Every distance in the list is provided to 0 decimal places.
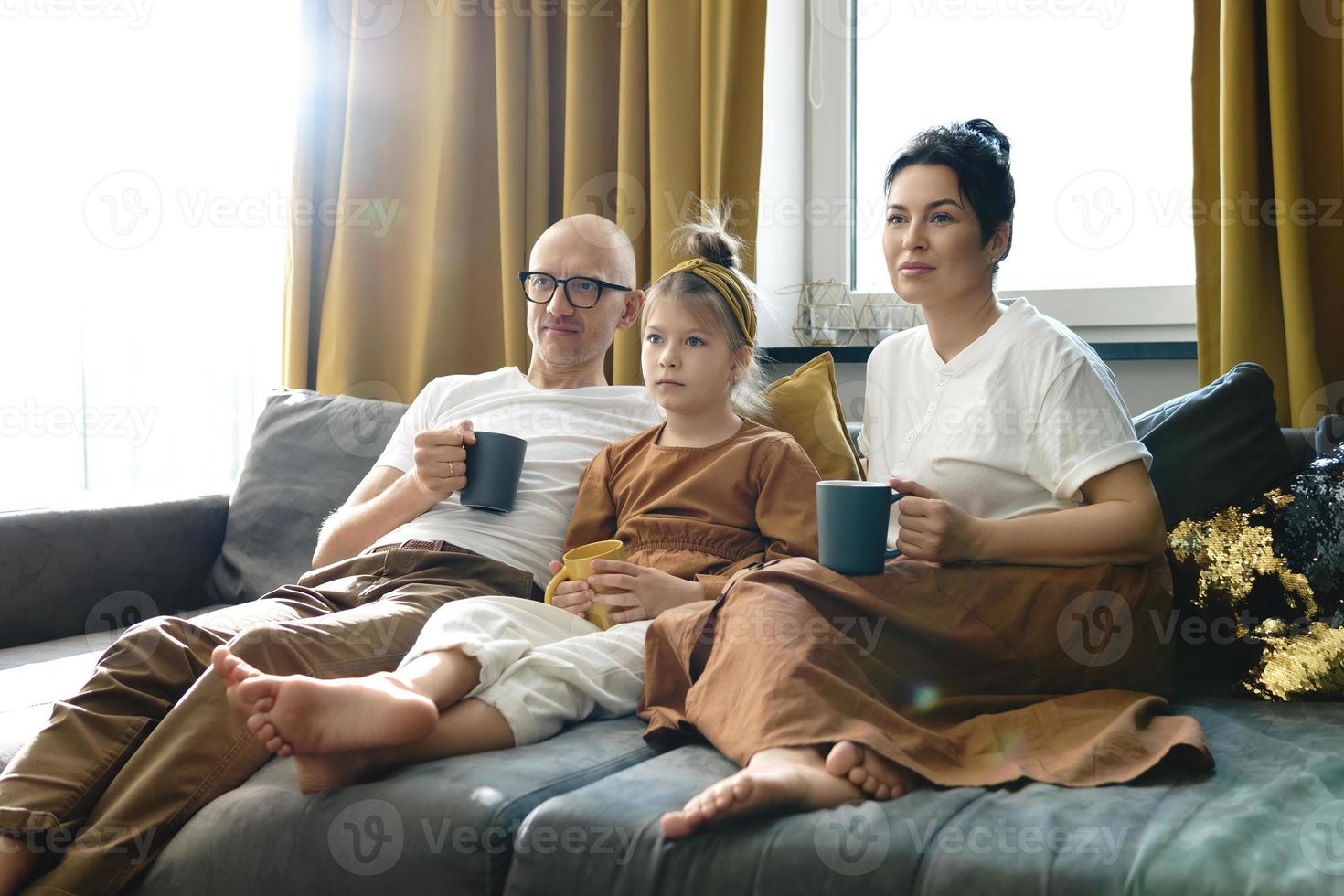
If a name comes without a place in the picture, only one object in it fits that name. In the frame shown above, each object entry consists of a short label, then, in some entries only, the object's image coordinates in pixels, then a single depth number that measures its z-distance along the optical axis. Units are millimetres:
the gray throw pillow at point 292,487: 2199
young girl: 1135
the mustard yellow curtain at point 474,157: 2400
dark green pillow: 1575
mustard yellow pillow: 1818
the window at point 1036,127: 2330
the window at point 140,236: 2855
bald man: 1200
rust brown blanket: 1139
